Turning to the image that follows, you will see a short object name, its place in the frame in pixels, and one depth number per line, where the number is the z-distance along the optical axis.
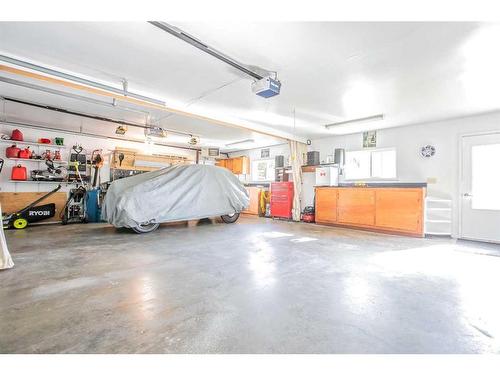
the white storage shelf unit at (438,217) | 5.43
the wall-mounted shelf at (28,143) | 6.17
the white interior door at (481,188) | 4.88
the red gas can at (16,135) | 6.23
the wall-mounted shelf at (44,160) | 6.33
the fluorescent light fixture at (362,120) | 5.48
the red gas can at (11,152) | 6.15
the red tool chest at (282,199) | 7.89
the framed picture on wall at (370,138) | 6.73
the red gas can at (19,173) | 6.14
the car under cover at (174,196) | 4.81
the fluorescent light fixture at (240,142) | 8.58
